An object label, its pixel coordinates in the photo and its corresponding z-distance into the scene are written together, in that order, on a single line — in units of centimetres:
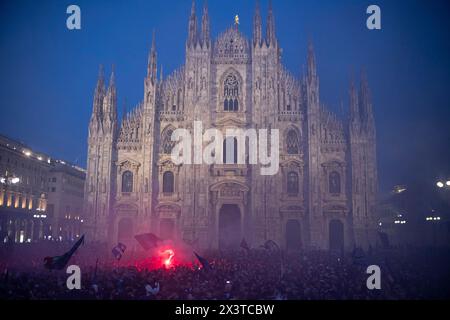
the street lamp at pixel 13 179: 3314
